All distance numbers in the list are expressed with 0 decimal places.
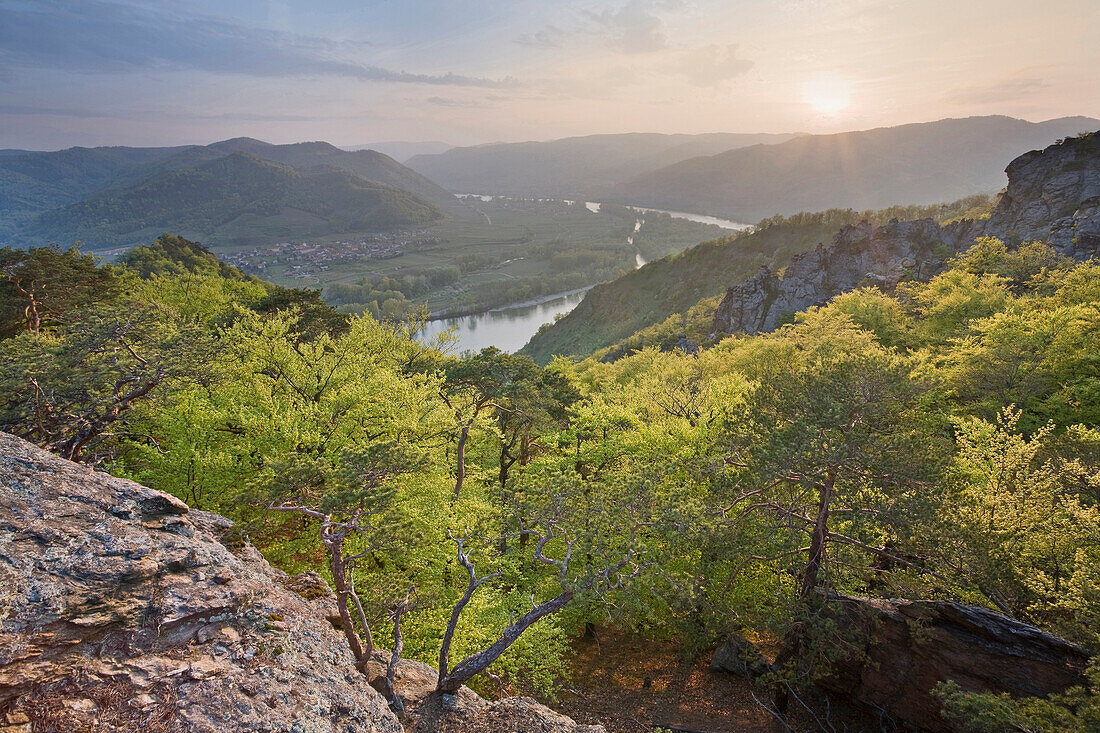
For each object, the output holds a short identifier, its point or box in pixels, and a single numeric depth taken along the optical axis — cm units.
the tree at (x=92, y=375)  1423
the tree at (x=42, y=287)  2902
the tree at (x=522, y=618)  1145
